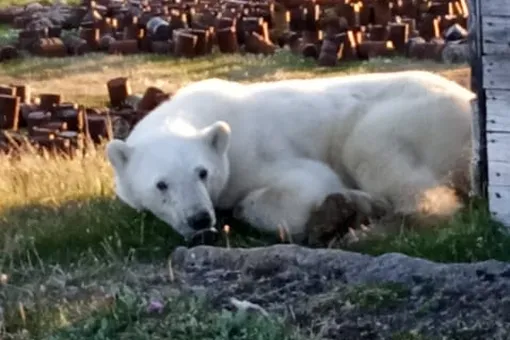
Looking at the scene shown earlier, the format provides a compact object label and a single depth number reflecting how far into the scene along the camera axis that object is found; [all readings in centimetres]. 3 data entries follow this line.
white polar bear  1362
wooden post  1251
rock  981
